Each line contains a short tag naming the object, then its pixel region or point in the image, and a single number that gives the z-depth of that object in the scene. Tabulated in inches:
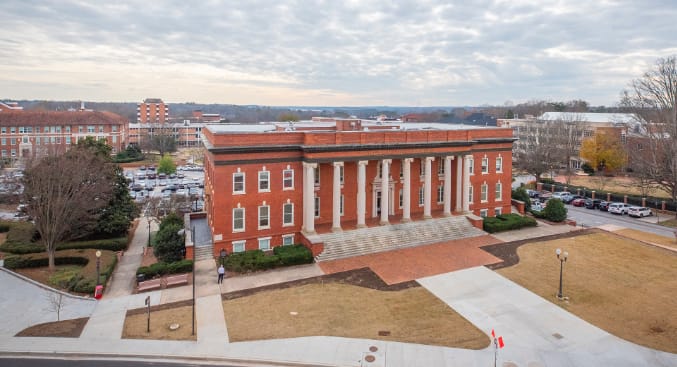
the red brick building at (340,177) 1357.0
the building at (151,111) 7317.9
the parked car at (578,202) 2256.4
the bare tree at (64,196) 1242.0
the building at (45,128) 3720.5
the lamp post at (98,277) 1046.0
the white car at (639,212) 1982.0
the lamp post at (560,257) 1059.3
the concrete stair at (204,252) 1358.3
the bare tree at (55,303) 950.3
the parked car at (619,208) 2055.9
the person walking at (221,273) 1157.1
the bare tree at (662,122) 1925.4
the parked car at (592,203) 2201.0
